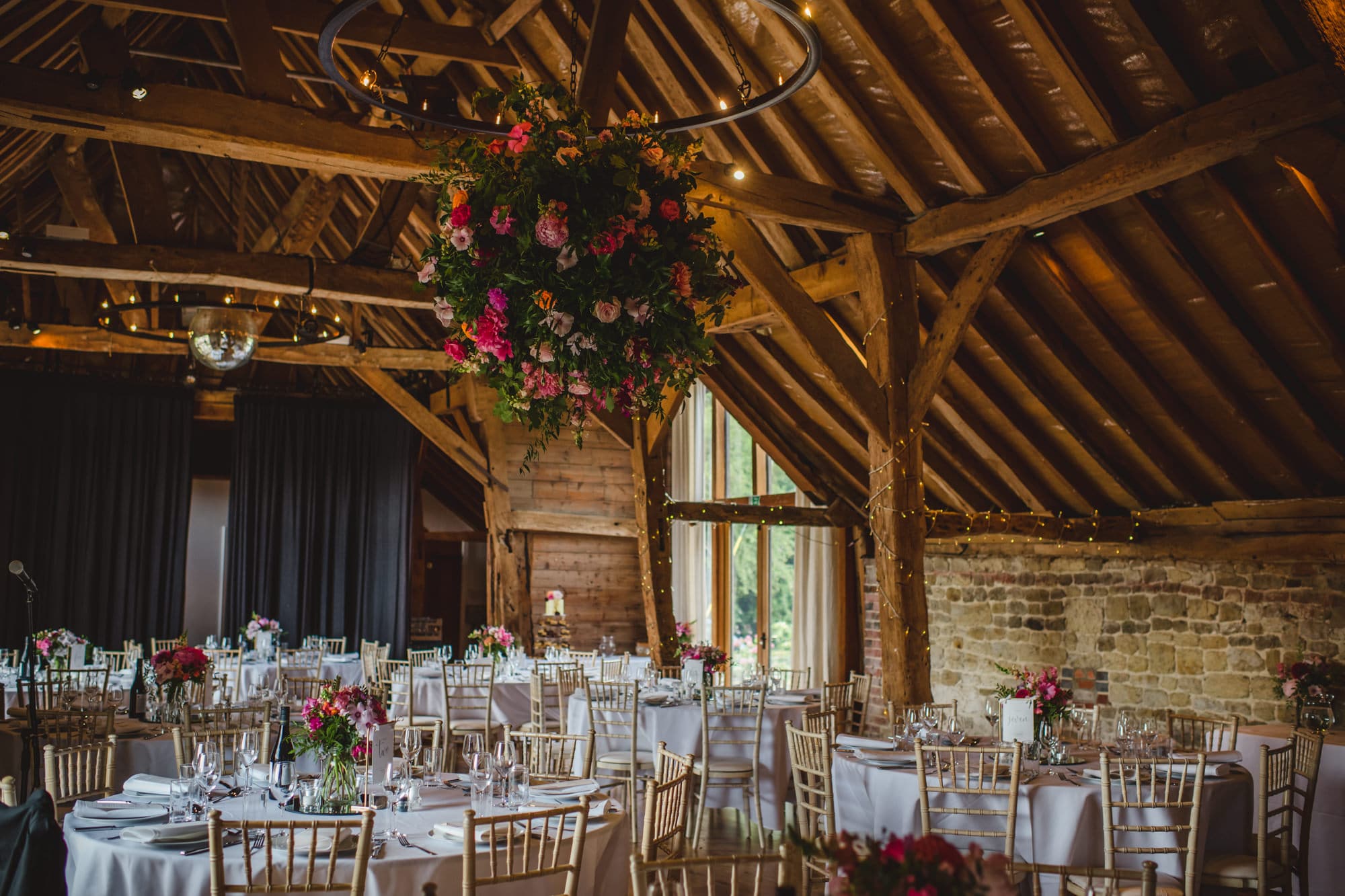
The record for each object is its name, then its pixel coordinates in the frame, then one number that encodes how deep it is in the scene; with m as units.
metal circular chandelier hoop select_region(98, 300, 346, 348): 7.41
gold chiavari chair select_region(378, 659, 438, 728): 7.75
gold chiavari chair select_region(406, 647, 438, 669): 9.50
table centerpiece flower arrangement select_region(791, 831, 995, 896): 1.59
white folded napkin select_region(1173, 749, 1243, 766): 4.81
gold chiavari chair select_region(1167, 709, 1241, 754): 5.54
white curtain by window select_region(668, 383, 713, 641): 13.70
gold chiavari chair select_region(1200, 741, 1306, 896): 4.30
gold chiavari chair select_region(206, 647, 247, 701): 8.37
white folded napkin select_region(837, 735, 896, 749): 5.08
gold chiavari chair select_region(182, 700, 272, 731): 5.17
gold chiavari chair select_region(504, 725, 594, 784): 4.50
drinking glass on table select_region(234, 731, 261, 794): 3.73
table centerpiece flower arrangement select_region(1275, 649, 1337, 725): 6.59
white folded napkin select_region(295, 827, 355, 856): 3.18
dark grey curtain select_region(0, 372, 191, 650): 11.79
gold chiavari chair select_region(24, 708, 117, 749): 5.25
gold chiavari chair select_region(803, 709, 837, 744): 5.42
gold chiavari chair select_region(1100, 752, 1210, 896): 3.99
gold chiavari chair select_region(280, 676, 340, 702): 6.70
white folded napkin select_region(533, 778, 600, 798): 3.89
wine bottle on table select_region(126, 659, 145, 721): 6.16
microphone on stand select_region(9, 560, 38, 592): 3.95
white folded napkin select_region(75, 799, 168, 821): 3.43
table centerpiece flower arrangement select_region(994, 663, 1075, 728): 4.94
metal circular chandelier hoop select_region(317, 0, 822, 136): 3.01
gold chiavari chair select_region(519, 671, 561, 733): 7.43
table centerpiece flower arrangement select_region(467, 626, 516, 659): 9.11
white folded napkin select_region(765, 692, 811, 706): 7.33
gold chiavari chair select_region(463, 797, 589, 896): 2.88
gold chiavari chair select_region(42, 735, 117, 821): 3.87
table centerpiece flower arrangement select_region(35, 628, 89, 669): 8.11
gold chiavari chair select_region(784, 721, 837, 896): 5.04
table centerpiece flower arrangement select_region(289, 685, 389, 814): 3.59
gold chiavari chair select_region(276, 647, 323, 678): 9.23
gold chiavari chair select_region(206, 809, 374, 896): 2.79
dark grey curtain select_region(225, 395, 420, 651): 12.95
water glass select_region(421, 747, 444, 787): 4.00
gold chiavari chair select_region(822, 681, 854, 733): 7.15
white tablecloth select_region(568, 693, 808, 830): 6.84
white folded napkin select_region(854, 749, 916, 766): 4.74
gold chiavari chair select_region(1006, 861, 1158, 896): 3.93
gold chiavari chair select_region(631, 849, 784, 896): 2.48
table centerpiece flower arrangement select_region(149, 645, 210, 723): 5.68
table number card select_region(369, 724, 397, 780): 3.67
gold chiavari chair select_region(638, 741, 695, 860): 3.23
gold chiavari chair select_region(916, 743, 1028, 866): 4.14
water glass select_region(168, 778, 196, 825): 3.44
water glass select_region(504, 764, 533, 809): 3.65
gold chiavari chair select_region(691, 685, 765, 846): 6.50
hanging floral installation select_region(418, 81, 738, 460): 2.85
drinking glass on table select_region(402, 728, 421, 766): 3.78
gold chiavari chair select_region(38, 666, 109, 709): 6.43
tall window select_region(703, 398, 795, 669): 12.47
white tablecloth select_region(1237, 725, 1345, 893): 5.34
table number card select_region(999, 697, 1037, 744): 4.88
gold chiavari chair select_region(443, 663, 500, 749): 7.99
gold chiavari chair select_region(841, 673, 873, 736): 7.72
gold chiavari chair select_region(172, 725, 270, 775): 4.13
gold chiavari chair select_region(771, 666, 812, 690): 8.88
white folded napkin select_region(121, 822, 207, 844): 3.17
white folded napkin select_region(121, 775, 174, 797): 3.86
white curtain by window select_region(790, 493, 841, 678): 11.04
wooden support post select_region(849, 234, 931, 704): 6.37
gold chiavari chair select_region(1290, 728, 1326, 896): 4.53
